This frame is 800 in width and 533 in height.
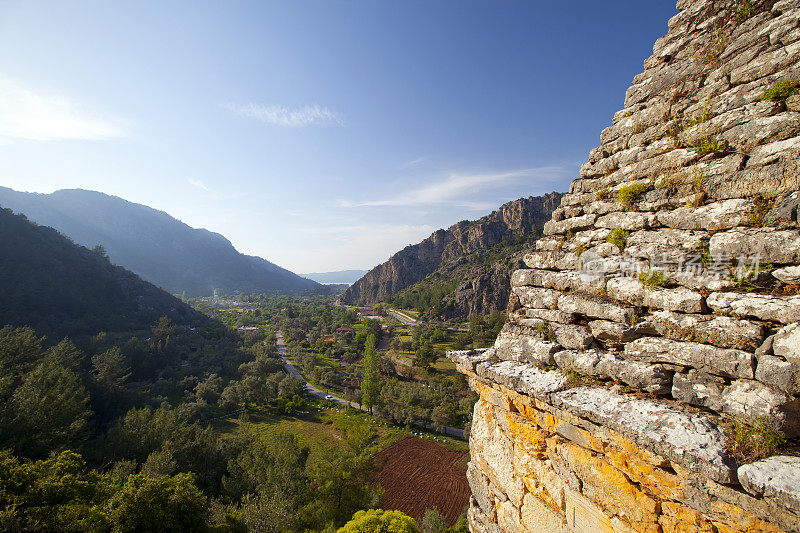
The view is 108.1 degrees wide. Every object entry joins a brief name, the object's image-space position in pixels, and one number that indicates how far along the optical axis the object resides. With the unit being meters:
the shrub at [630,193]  3.66
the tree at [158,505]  10.63
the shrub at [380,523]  10.30
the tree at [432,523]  15.82
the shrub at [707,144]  3.20
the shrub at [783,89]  2.94
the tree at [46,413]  16.89
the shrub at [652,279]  3.03
